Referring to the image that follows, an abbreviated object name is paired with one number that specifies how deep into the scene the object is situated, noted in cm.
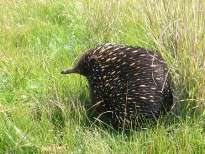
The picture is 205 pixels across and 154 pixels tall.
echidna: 357
